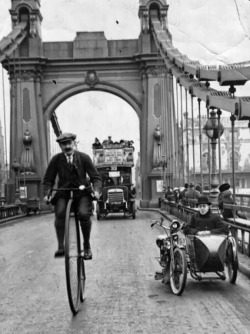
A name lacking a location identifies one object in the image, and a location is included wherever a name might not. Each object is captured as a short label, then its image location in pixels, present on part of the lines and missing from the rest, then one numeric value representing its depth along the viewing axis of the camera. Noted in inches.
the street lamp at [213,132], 562.9
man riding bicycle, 241.6
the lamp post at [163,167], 1337.4
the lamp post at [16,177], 1285.6
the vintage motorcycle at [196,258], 273.4
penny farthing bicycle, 220.7
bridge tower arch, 1524.4
